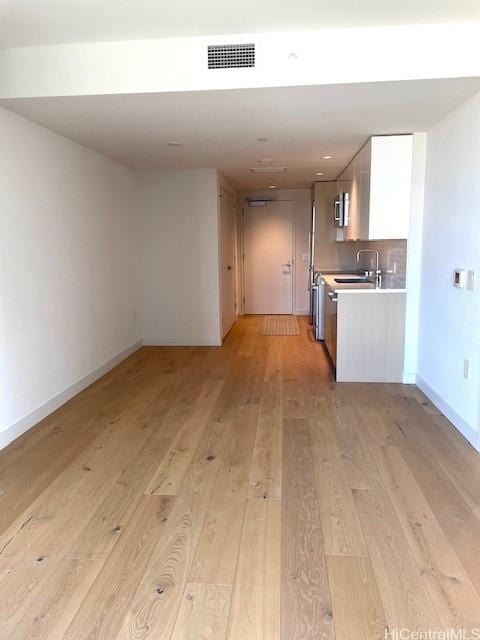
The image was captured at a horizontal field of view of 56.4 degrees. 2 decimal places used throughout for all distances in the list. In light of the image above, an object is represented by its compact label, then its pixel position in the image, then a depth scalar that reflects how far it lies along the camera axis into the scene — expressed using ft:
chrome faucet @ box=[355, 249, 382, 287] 15.89
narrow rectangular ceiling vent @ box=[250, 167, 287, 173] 18.54
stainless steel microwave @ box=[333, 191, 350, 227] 18.10
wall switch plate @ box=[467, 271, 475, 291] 9.93
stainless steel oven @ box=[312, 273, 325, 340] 19.80
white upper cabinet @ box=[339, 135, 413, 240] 13.37
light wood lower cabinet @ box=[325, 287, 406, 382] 14.10
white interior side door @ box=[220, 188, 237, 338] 20.91
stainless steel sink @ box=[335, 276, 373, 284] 17.84
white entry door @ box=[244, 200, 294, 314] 27.43
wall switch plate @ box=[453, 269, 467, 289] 10.27
